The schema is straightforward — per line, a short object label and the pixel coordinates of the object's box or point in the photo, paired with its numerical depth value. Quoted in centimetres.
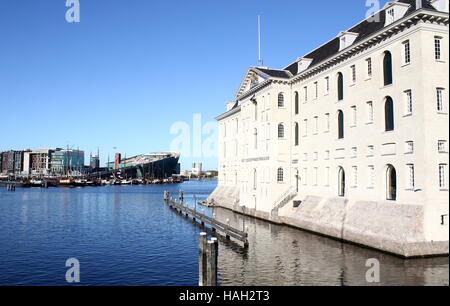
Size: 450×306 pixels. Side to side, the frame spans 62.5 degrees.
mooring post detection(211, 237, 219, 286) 1752
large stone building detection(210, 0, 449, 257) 2502
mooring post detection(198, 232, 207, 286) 1791
